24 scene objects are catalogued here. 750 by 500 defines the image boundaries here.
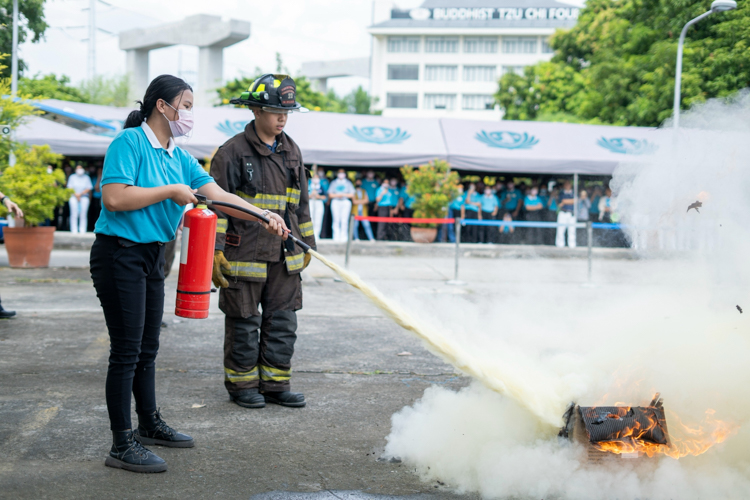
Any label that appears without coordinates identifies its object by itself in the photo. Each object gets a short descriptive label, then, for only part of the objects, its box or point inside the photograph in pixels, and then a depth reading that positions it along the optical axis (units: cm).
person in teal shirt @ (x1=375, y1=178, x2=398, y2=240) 1684
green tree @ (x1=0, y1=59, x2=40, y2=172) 863
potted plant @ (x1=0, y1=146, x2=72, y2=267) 1027
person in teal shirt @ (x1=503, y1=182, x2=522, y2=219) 1788
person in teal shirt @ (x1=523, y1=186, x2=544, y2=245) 1747
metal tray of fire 305
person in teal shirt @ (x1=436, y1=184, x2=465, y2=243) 1674
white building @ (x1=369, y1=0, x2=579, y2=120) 7894
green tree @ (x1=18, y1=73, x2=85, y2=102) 2133
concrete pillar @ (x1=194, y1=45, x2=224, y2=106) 4947
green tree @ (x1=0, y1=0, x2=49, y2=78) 959
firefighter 422
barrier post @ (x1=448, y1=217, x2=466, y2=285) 1072
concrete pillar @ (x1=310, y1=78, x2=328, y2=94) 8066
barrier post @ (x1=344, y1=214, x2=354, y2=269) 1097
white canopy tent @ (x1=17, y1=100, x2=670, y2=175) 1582
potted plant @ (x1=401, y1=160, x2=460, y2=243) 1577
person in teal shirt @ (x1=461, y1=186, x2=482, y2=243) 1711
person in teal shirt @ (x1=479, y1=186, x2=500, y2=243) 1714
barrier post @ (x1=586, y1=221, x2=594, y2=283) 1109
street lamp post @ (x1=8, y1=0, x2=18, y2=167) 964
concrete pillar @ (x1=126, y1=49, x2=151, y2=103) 5291
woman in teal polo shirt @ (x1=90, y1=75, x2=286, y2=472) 306
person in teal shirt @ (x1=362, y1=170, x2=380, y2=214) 1750
